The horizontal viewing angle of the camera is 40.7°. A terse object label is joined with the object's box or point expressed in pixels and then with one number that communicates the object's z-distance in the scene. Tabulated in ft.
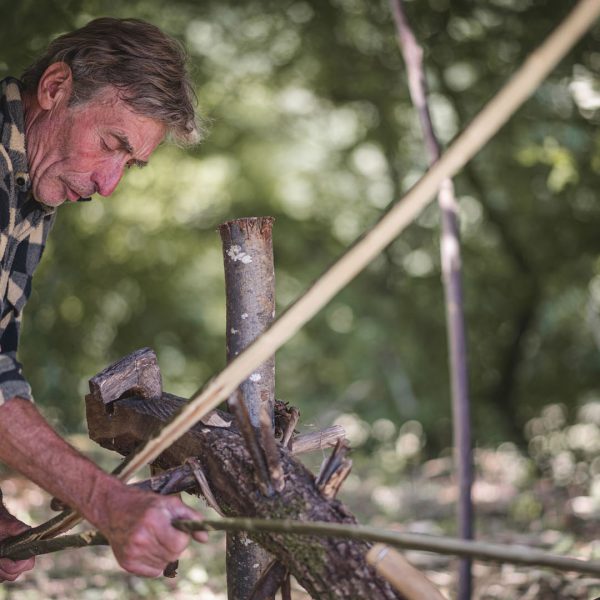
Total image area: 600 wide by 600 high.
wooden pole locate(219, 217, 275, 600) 6.79
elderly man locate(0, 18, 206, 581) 6.70
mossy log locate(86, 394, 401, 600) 5.29
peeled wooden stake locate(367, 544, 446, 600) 4.96
